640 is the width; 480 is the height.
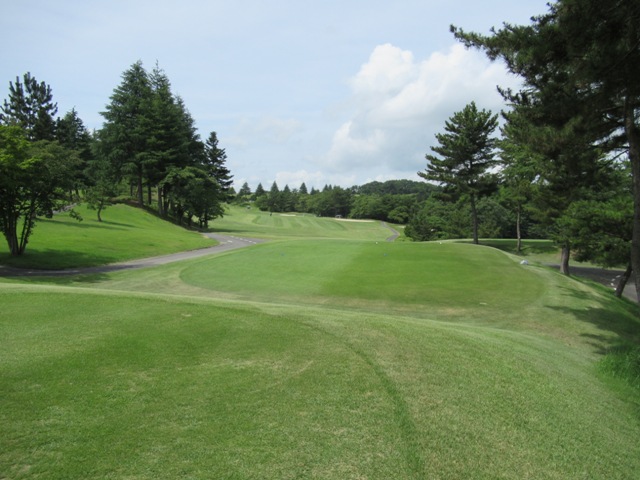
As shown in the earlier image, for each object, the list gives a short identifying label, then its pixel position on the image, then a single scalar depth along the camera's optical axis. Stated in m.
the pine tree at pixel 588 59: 7.57
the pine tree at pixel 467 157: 42.59
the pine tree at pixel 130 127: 52.59
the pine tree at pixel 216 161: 67.81
